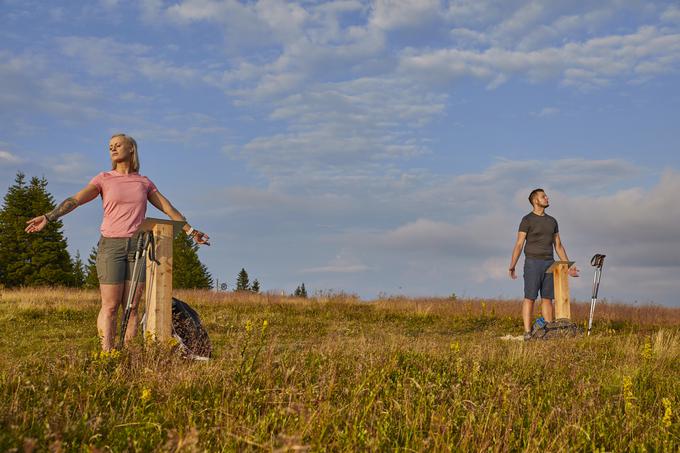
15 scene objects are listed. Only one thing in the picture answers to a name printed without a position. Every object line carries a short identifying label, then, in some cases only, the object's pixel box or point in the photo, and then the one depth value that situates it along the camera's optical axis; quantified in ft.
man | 37.50
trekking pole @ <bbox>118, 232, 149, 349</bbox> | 21.08
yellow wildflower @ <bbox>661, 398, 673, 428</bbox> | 13.97
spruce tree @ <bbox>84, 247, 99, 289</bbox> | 152.25
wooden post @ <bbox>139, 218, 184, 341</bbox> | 21.83
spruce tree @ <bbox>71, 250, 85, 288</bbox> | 165.55
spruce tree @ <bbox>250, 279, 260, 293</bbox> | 230.73
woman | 21.18
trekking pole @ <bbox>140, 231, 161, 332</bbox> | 21.65
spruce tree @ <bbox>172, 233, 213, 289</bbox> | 158.20
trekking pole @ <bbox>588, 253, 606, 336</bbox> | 43.19
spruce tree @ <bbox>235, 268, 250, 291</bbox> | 240.67
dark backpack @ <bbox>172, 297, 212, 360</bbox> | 23.00
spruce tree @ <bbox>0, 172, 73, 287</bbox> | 124.57
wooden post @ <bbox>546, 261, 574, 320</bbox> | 40.14
